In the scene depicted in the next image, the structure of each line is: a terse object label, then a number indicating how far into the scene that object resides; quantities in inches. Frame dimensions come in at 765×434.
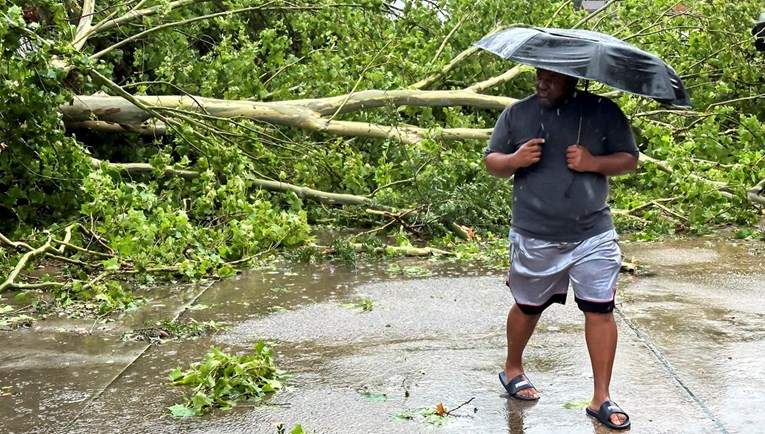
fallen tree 248.7
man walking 136.3
